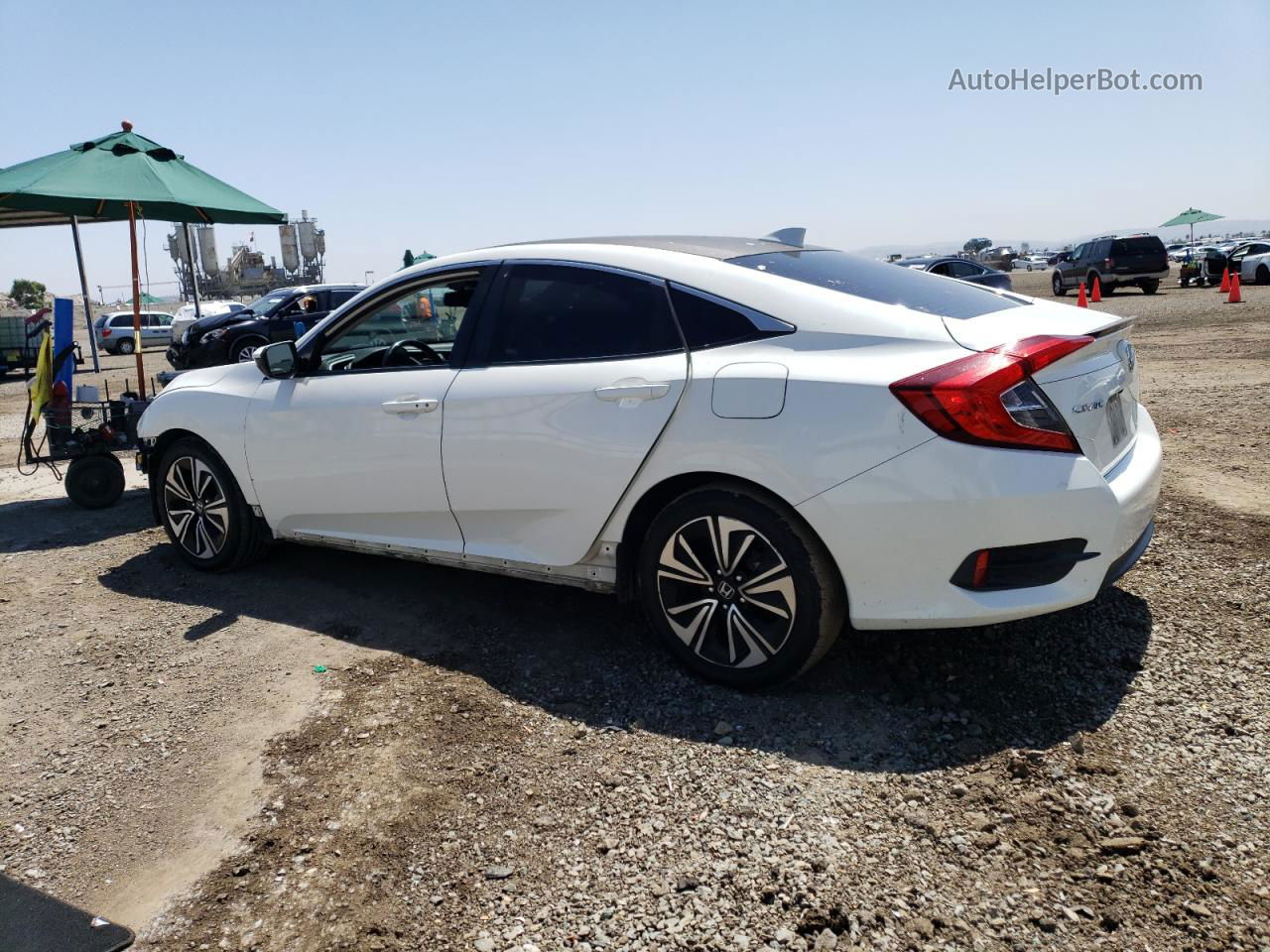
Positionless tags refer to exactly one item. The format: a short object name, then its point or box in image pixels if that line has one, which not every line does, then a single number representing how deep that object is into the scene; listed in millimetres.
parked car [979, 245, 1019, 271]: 72338
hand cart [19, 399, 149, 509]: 6957
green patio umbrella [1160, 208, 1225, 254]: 60031
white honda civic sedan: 2986
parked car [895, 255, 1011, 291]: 17152
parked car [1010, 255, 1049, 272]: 80375
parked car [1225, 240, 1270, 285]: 28234
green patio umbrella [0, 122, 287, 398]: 7516
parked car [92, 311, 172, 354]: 29094
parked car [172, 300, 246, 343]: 23453
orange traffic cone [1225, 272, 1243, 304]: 21078
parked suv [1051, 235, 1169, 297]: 27194
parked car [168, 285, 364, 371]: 17984
